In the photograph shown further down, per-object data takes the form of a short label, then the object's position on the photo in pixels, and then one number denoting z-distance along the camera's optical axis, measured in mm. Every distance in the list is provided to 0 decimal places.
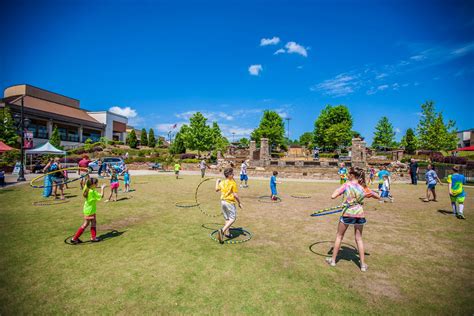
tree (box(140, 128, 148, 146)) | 79000
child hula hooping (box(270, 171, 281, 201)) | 14097
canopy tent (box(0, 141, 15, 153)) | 21962
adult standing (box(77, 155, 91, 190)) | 19036
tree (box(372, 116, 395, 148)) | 74312
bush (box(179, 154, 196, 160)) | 53922
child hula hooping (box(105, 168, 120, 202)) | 12945
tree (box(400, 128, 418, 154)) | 69750
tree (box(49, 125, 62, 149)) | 52688
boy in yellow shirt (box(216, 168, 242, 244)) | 7078
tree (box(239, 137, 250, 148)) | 118962
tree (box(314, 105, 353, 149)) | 66625
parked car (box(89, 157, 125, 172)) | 30062
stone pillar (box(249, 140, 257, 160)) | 41094
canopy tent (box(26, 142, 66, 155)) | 27284
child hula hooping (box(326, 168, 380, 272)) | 5496
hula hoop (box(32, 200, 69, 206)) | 12125
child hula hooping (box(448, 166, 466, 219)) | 10234
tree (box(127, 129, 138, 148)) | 70250
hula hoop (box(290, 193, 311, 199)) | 15898
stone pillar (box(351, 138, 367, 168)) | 35062
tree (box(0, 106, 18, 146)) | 40344
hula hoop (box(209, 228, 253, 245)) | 7137
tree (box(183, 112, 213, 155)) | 63625
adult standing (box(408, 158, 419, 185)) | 23969
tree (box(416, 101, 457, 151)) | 42906
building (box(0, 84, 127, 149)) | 54750
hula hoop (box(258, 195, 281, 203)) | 14025
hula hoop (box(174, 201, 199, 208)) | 12097
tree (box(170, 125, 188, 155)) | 63594
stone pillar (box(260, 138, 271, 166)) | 37641
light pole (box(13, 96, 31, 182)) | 21203
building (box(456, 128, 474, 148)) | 69188
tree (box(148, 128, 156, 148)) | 78438
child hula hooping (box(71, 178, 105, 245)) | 6926
